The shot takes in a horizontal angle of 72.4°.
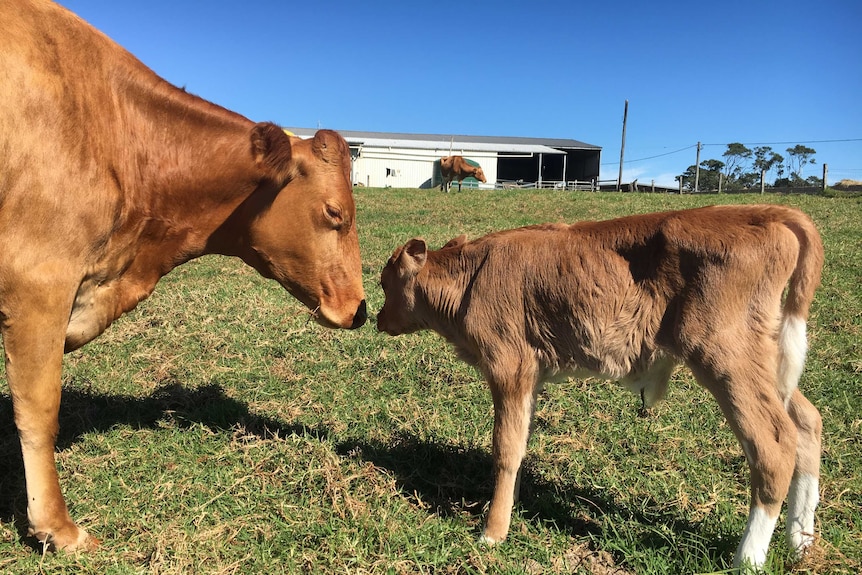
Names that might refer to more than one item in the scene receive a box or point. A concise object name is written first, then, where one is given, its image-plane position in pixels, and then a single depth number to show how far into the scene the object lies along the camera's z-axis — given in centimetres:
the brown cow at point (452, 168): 2875
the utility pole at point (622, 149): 3934
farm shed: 4306
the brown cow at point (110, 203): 276
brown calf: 271
